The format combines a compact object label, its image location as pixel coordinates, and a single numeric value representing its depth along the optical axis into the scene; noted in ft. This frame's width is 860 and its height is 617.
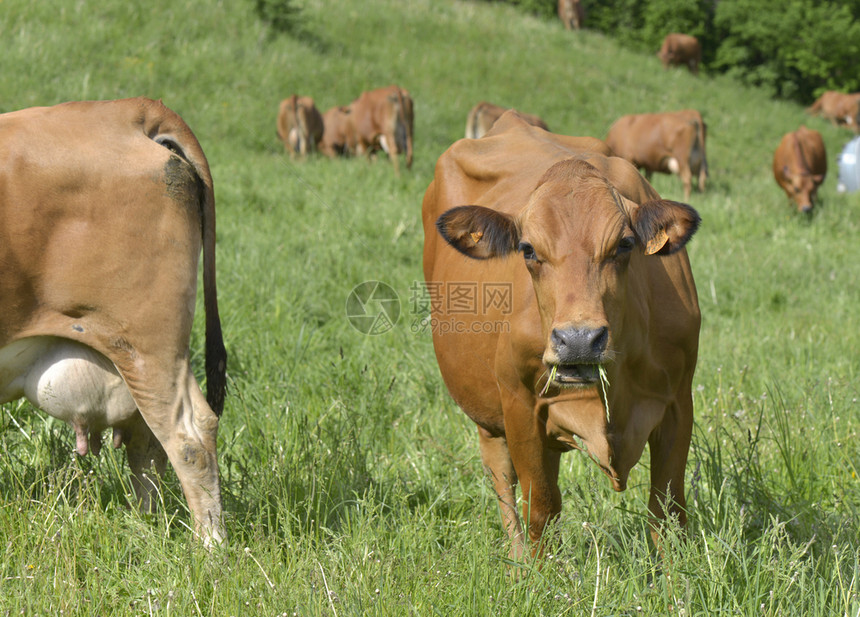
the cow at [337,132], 53.57
